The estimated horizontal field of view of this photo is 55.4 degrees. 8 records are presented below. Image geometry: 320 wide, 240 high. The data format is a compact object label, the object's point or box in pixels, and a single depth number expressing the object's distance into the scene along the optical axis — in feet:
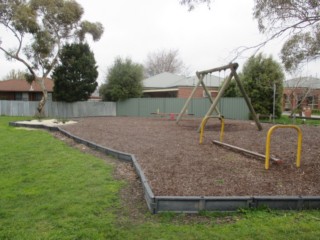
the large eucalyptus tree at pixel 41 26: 66.44
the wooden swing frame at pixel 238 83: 36.42
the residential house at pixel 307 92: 83.20
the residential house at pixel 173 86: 98.17
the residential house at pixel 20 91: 105.19
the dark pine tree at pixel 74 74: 82.43
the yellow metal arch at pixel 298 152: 18.22
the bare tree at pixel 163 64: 185.26
